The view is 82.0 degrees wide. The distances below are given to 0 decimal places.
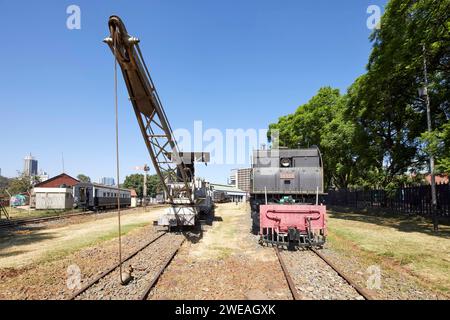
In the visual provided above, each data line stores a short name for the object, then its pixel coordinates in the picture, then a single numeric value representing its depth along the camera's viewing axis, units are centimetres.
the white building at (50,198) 3152
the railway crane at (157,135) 713
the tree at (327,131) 2305
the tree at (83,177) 13718
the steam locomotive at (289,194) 953
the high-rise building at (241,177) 13488
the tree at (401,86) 1359
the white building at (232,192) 7899
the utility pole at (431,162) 1321
